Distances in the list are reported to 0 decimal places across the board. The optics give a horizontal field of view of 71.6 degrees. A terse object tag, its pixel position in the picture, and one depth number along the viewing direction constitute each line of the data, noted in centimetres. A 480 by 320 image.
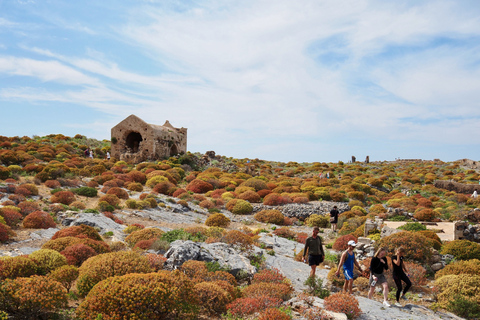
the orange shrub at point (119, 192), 2412
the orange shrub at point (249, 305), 788
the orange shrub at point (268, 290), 887
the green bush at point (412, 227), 1701
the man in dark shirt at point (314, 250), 1080
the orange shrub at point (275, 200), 2796
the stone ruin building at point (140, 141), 4259
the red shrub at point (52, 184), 2312
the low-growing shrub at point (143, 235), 1345
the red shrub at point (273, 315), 702
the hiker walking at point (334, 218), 2191
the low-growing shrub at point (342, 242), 1644
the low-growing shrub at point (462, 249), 1374
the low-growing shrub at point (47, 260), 937
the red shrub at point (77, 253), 1062
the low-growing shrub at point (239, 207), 2566
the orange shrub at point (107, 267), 855
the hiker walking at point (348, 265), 995
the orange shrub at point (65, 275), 879
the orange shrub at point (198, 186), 3164
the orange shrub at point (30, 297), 699
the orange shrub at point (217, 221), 1998
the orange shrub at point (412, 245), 1325
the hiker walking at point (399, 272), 1001
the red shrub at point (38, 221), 1485
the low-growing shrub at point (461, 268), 1213
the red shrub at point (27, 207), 1645
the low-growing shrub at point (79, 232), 1300
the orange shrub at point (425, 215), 2238
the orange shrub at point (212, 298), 830
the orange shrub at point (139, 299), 679
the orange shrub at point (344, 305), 788
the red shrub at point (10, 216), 1454
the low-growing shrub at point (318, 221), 2434
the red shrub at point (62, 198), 1973
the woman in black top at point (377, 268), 993
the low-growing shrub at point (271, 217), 2355
